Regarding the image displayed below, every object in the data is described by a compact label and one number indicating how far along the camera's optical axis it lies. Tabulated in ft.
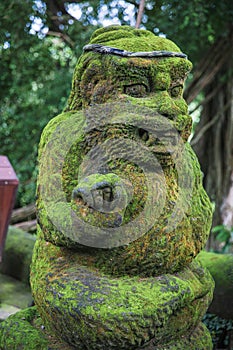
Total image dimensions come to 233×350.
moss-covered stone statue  5.31
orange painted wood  9.63
